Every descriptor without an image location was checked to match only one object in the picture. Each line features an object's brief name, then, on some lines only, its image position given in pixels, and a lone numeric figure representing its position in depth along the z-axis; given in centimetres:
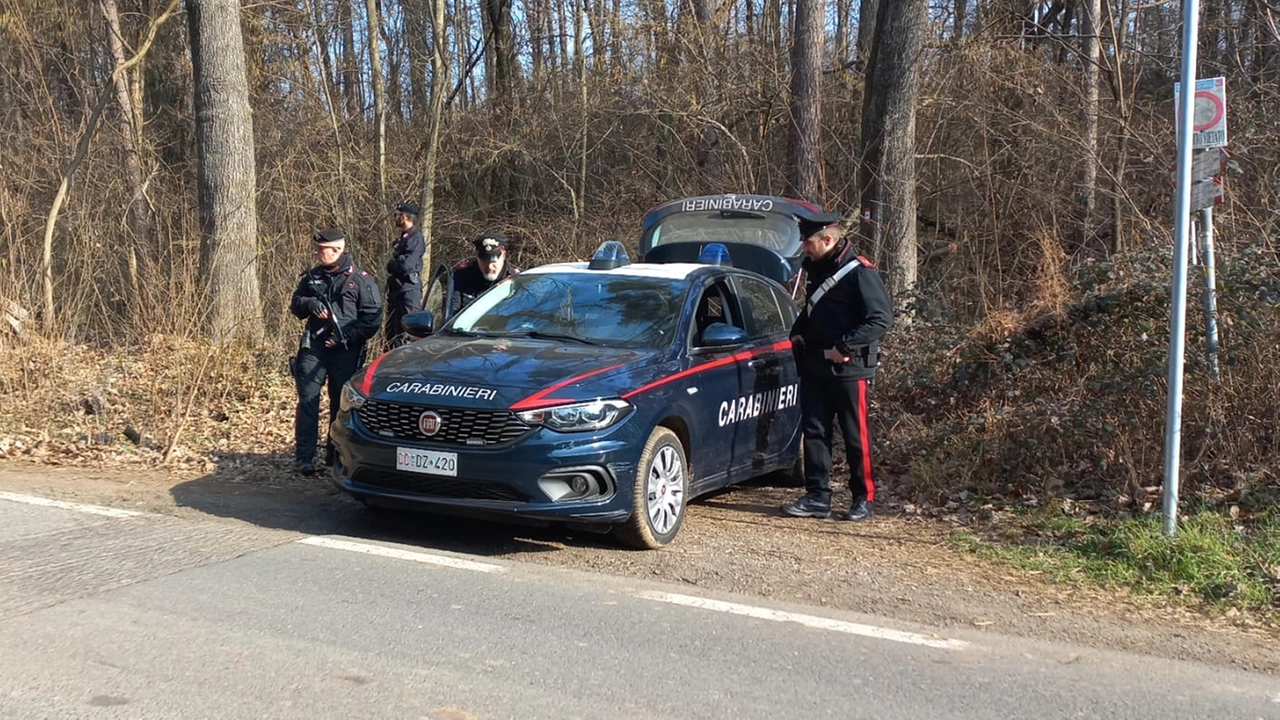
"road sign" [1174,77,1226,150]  636
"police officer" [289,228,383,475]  805
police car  578
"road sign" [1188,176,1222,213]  641
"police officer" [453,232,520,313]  926
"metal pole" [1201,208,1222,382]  699
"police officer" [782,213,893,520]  679
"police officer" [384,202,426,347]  1020
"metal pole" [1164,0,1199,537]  592
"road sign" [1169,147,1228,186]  639
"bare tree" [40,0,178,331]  1260
